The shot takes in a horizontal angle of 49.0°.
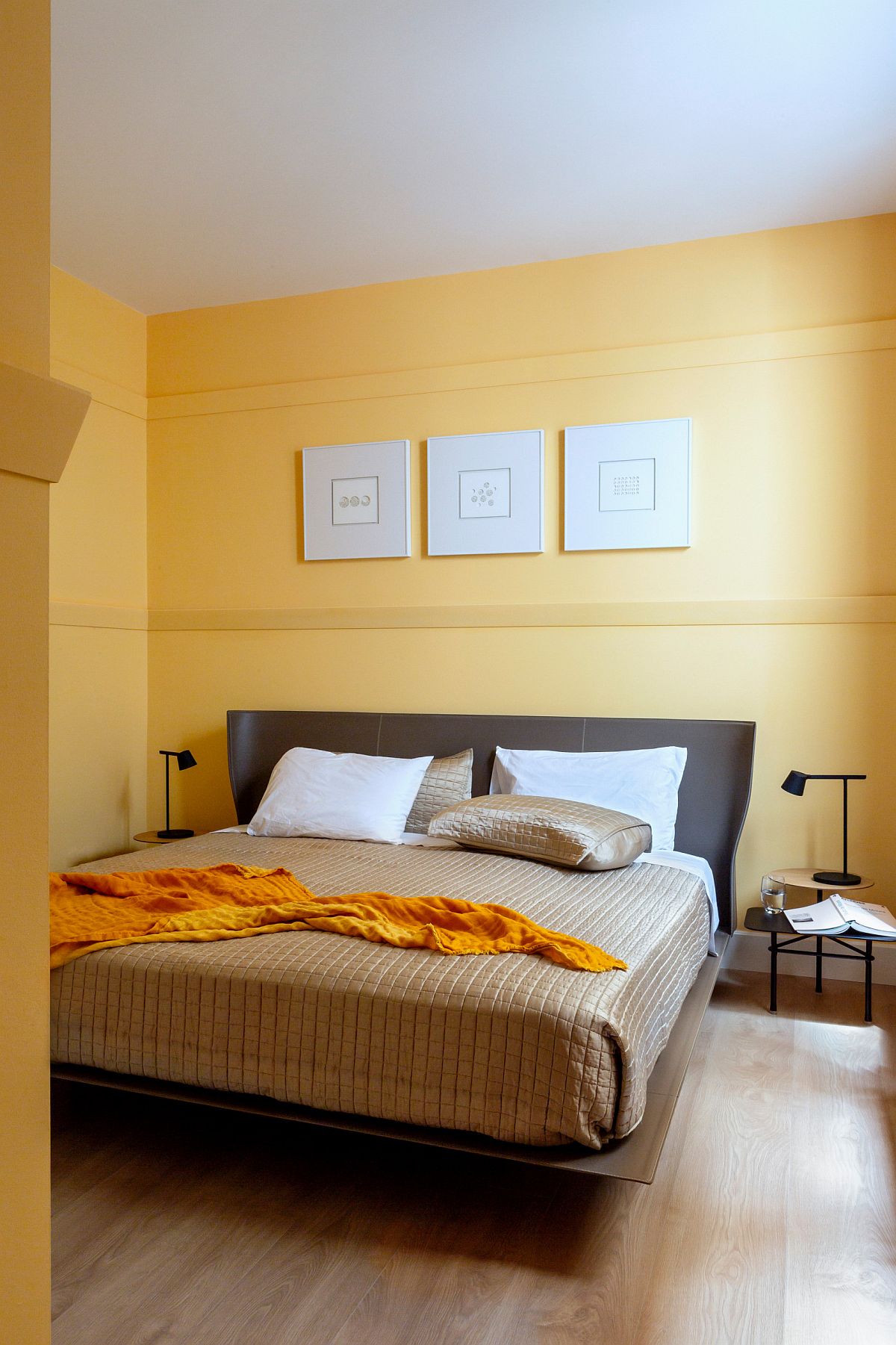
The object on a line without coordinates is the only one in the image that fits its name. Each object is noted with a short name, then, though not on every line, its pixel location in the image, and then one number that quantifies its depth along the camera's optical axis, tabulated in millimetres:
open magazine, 3244
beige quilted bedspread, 1984
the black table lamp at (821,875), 3559
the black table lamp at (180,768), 4504
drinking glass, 3578
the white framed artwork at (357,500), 4449
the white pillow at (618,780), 3684
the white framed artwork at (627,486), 4020
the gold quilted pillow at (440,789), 3973
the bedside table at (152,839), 4465
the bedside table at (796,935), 3318
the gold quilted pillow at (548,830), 3146
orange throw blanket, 2357
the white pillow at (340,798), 3828
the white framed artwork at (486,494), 4230
